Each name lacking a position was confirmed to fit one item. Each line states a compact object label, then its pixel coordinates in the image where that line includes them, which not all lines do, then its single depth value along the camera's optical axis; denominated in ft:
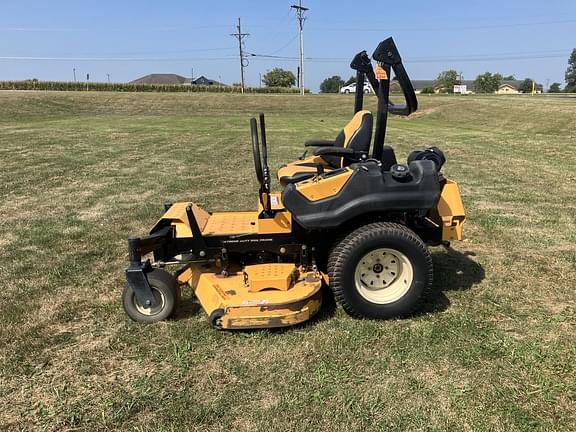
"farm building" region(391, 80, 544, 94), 394.89
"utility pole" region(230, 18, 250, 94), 206.53
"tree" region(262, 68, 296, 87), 337.93
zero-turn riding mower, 11.53
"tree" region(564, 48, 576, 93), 335.06
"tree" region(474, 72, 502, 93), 334.24
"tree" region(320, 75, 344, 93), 437.87
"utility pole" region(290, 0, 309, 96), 168.55
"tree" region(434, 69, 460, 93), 331.16
